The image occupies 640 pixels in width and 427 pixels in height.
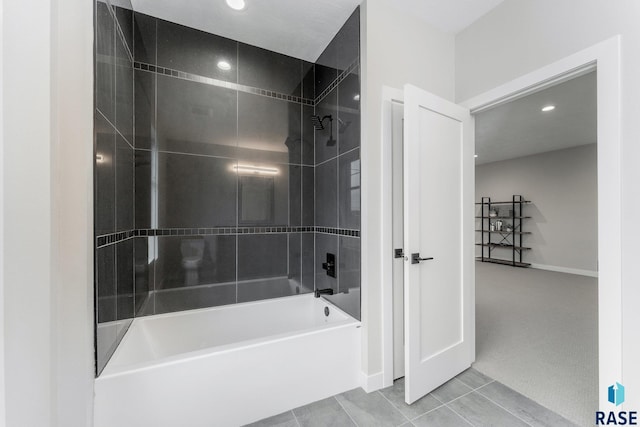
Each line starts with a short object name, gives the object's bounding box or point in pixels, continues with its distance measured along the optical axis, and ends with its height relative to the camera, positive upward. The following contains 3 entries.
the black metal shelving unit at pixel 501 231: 6.34 -0.50
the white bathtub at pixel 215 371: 1.27 -0.92
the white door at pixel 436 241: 1.63 -0.21
